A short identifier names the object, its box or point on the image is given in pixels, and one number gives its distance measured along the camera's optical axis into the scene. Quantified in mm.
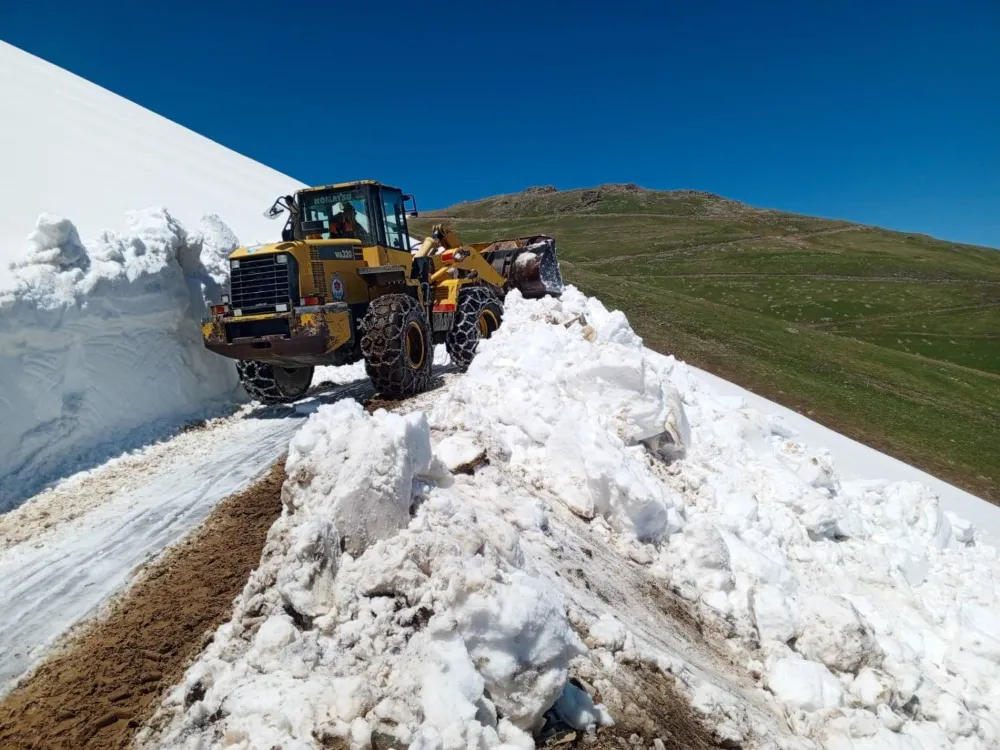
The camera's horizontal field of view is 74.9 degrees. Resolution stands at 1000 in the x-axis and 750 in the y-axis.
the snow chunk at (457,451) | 6120
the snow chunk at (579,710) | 3688
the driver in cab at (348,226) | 10508
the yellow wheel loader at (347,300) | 8953
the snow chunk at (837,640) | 5723
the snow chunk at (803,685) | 5242
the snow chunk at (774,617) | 5934
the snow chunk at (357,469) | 4301
